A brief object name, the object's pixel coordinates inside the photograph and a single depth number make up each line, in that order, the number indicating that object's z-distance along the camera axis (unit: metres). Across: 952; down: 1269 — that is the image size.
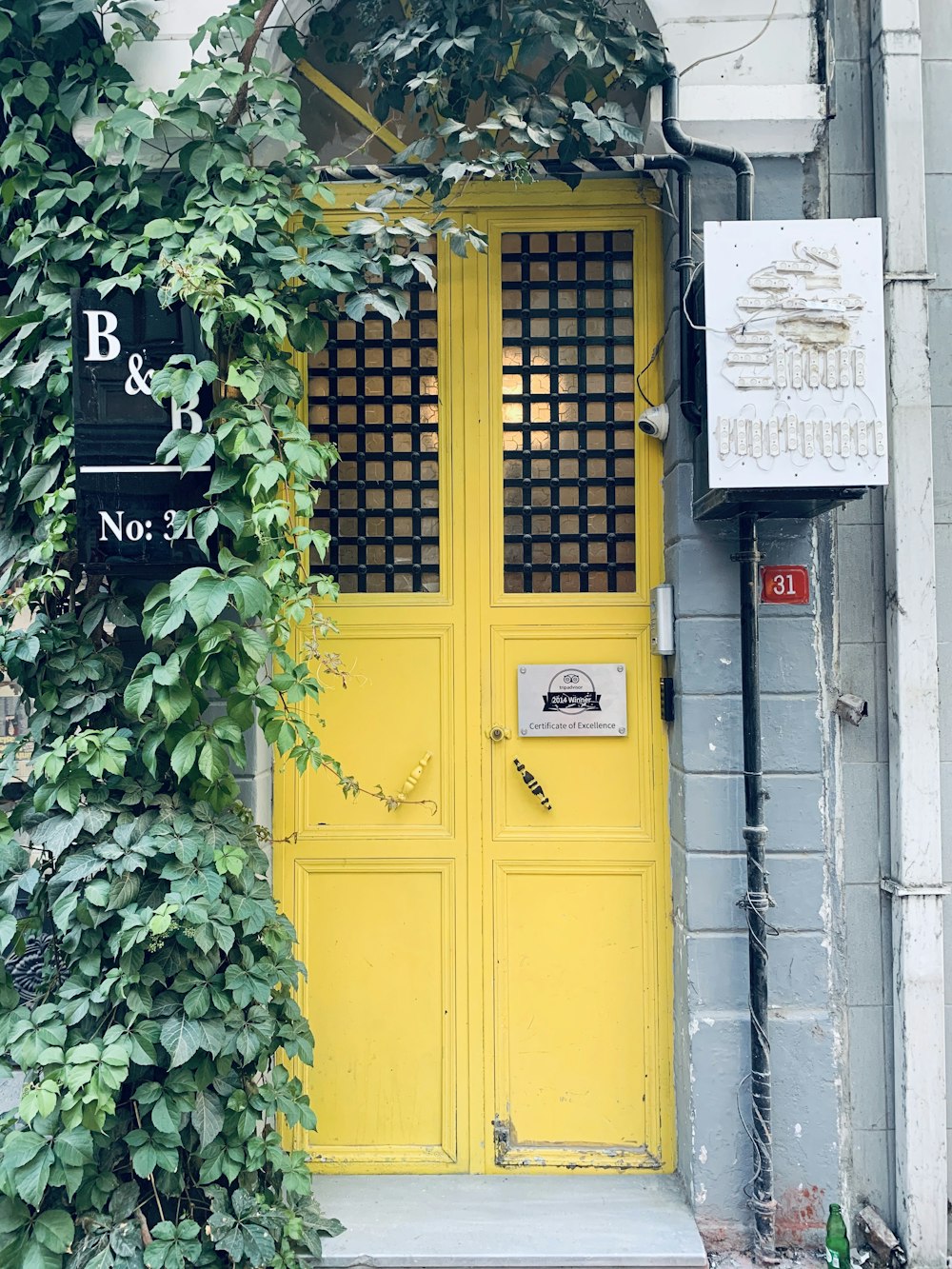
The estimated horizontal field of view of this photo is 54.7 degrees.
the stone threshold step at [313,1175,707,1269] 2.76
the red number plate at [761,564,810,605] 3.00
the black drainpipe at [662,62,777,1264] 2.84
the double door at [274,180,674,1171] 3.22
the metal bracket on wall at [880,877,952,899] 2.92
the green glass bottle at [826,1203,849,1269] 2.71
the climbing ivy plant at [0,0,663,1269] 2.53
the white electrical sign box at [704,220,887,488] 2.61
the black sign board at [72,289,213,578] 2.66
